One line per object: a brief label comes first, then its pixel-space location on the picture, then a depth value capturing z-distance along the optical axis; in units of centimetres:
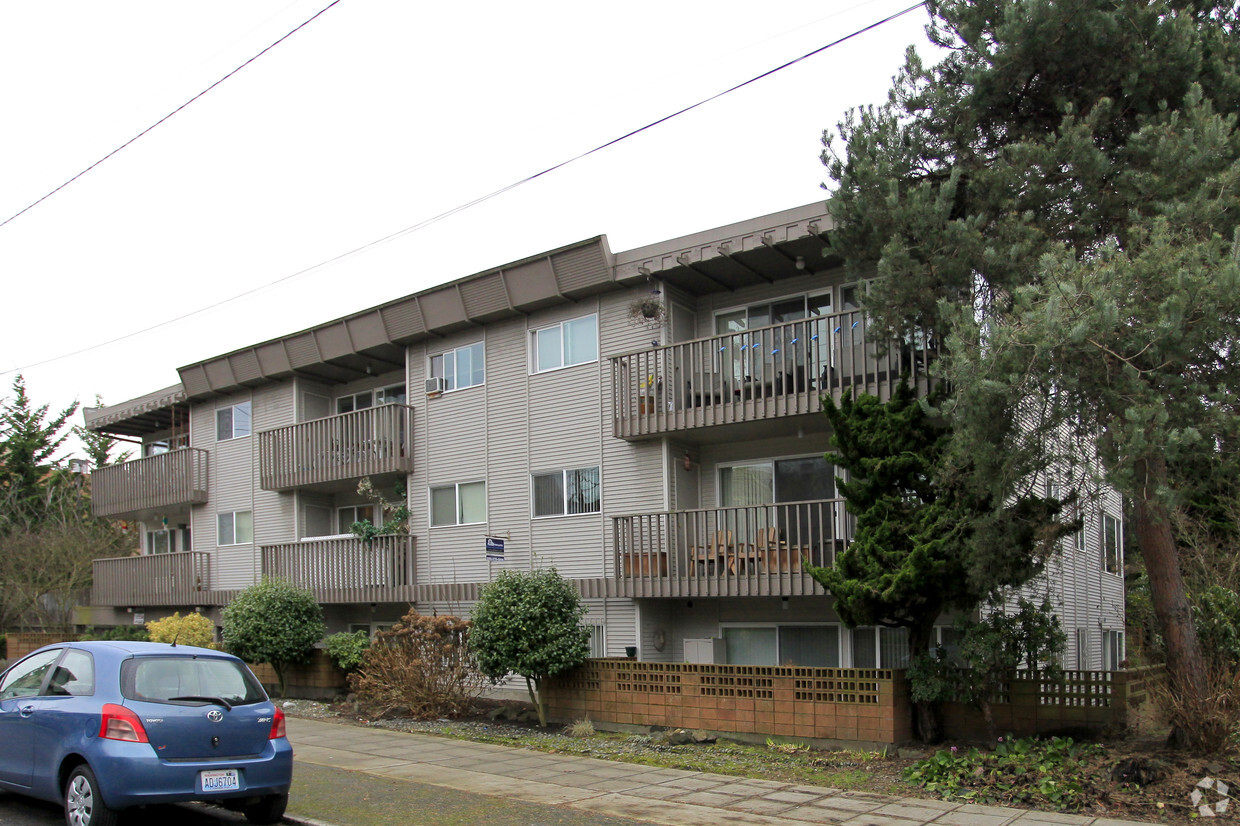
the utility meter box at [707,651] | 1667
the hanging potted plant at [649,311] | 1750
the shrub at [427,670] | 1677
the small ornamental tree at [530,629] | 1541
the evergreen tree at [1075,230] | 930
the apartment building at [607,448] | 1566
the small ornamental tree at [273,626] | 1994
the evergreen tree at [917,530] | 1145
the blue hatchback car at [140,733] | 815
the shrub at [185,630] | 2470
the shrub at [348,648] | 1905
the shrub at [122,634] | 2795
